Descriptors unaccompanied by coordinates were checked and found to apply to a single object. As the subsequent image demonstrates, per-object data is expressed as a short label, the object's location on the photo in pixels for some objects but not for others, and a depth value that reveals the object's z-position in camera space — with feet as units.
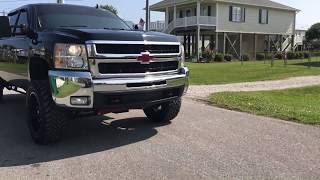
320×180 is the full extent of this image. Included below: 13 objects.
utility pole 57.71
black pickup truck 11.97
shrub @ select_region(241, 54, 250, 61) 78.62
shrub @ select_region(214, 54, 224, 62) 72.78
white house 81.09
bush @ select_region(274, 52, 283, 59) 83.13
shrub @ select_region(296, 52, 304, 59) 85.75
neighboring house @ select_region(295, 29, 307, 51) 113.50
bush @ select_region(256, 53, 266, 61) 81.94
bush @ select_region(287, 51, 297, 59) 84.23
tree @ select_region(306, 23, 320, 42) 113.12
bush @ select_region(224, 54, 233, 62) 75.12
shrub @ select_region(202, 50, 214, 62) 72.44
